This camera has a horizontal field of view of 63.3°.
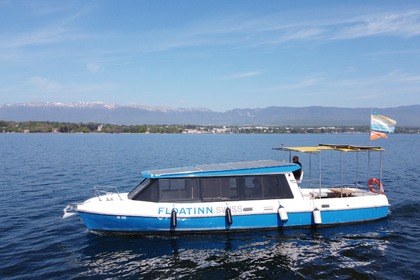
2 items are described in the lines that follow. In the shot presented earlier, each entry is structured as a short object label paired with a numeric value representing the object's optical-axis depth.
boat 15.16
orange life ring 18.50
